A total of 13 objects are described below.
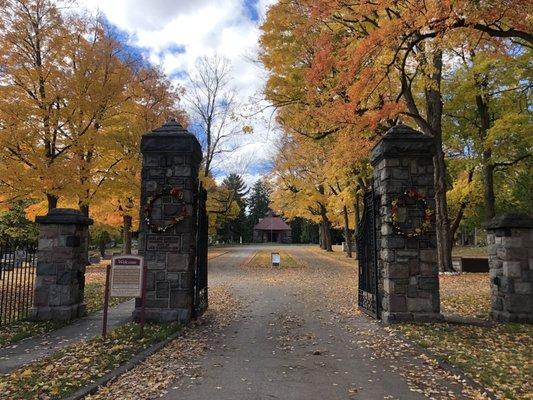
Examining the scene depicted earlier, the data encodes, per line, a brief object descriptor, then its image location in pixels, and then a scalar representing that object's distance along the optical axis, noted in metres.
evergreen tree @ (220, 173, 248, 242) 67.31
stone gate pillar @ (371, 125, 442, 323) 8.78
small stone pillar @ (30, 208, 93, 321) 8.98
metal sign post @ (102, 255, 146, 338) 7.33
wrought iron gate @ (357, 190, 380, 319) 9.63
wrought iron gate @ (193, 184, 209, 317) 9.58
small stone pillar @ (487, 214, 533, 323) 8.68
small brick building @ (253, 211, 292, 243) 77.69
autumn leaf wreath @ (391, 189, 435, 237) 8.86
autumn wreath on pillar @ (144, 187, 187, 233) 8.87
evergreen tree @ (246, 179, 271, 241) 83.09
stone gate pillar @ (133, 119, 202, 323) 8.76
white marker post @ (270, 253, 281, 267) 23.87
